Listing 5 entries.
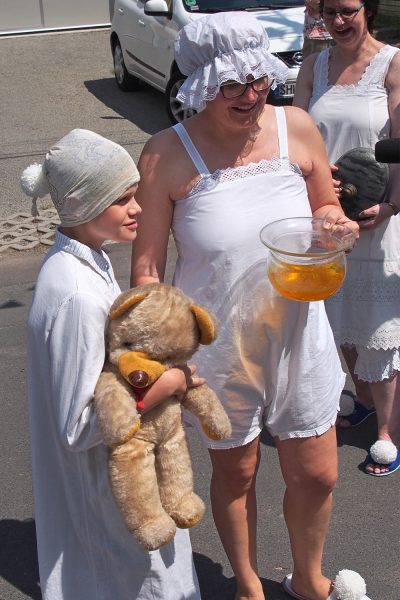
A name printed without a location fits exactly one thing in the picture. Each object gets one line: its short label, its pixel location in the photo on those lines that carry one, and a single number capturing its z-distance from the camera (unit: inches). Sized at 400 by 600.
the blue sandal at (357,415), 181.0
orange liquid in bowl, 105.6
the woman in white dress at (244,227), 109.0
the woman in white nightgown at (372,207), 150.2
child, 93.3
